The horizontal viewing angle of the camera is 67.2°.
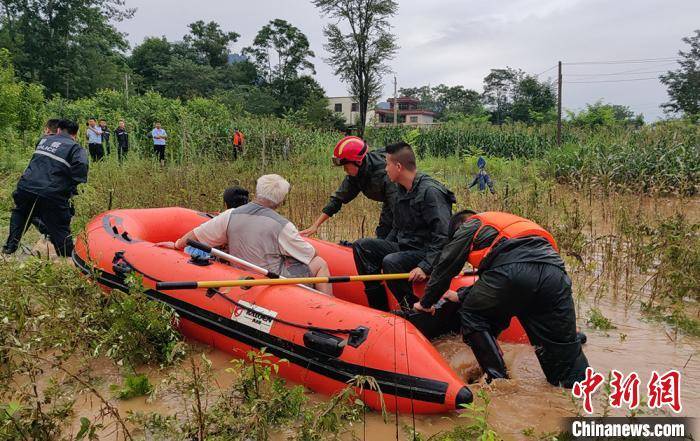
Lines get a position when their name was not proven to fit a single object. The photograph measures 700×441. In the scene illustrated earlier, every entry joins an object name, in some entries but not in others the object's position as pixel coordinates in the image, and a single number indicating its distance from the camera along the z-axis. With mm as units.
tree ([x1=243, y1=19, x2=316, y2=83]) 46312
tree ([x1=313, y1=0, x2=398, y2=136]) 34781
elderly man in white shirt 3754
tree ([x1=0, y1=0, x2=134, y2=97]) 33906
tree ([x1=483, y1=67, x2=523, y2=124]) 52500
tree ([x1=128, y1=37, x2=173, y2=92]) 48000
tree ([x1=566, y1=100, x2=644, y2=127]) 26250
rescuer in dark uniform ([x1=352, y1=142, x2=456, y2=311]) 3693
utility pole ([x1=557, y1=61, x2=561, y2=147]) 17494
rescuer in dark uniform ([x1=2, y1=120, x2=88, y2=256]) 5250
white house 56719
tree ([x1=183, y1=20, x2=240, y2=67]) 52219
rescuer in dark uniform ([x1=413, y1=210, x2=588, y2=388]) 2951
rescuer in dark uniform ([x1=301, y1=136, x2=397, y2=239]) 4477
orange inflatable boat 2859
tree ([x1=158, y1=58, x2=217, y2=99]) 43750
